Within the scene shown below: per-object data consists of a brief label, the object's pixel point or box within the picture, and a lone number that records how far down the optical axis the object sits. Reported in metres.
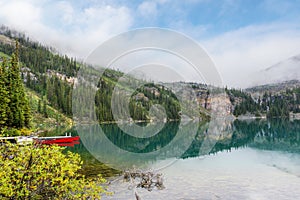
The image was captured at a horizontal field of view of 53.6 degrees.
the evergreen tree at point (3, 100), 48.23
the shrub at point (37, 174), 9.58
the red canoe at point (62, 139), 51.06
